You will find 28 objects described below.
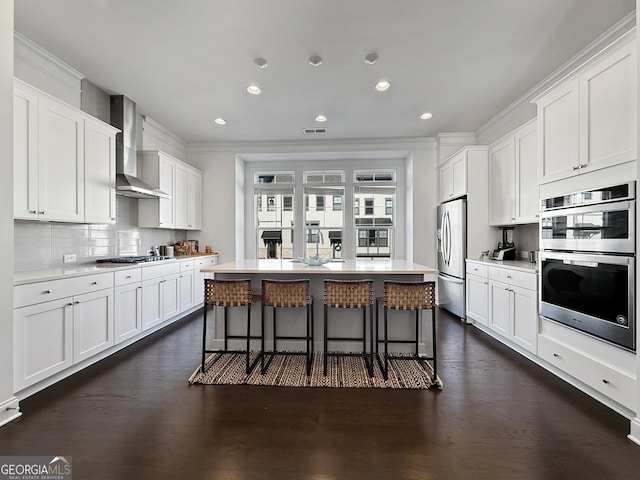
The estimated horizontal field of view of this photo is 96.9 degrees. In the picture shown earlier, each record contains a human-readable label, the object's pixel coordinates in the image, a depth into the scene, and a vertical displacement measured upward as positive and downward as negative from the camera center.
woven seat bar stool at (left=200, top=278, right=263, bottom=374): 2.59 -0.50
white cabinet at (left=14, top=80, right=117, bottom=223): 2.32 +0.74
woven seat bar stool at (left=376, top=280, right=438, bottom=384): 2.47 -0.49
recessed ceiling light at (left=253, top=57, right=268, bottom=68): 2.88 +1.83
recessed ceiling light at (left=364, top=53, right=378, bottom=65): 2.80 +1.82
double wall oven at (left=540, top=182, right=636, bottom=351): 1.88 -0.16
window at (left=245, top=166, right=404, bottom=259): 5.84 +0.59
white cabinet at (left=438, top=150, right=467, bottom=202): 4.21 +1.03
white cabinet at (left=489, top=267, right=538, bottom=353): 2.77 -0.70
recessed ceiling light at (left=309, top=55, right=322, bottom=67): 2.85 +1.84
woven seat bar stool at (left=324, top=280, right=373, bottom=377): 2.53 -0.49
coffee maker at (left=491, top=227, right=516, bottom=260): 3.81 -0.11
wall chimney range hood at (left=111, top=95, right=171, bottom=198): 3.53 +1.19
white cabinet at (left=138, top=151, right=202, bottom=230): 4.14 +0.80
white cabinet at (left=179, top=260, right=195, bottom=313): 4.22 -0.71
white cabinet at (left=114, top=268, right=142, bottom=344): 2.97 -0.70
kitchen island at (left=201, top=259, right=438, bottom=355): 2.91 -0.79
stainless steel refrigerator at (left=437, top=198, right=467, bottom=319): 4.17 -0.21
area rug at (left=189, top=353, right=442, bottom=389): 2.40 -1.21
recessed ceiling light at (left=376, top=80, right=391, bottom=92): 3.32 +1.84
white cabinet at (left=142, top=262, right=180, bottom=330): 3.42 -0.70
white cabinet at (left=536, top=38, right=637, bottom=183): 1.91 +0.94
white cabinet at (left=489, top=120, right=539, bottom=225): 3.25 +0.79
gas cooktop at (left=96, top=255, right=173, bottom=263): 3.34 -0.24
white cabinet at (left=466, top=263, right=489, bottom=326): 3.58 -0.71
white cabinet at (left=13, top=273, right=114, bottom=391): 2.07 -0.70
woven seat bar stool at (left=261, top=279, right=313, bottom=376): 2.58 -0.49
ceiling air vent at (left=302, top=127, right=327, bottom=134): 4.77 +1.87
